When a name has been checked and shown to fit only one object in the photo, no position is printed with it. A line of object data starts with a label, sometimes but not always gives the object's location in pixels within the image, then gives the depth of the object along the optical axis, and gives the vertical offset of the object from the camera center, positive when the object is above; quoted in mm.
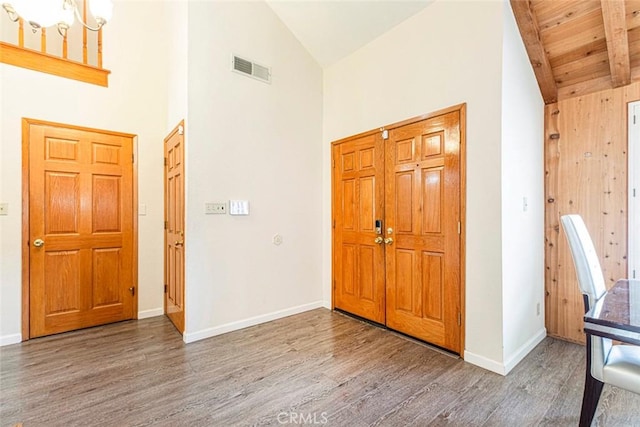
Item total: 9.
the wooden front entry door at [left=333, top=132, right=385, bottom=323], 3172 -151
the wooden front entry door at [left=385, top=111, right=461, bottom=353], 2518 -156
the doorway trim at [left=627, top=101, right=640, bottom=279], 2459 +195
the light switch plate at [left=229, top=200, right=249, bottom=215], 3084 +61
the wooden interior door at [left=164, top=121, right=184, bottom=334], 2963 -150
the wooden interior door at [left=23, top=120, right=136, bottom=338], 2926 -156
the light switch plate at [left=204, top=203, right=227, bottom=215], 2932 +48
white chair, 1381 -706
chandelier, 1758 +1261
